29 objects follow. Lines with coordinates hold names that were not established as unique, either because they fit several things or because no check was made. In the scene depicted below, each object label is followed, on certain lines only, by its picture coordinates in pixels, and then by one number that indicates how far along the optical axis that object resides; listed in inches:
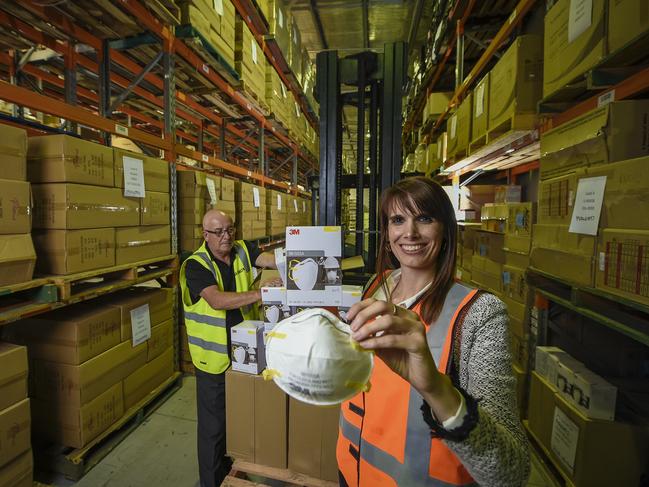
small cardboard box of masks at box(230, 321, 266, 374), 87.9
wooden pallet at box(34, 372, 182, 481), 97.3
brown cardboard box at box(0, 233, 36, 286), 75.2
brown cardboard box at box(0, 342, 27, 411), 78.0
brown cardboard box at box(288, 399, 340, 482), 84.2
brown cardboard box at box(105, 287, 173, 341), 116.2
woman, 29.8
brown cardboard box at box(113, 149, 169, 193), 107.0
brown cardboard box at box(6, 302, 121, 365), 97.3
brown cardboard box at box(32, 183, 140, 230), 89.2
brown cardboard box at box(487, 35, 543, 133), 101.9
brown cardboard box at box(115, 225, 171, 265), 109.8
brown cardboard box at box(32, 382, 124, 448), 98.8
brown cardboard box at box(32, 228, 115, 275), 90.0
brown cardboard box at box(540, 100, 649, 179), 65.7
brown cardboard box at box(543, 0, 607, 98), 68.3
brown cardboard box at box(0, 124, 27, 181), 76.4
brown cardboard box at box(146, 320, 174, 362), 131.0
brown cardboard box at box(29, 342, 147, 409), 98.2
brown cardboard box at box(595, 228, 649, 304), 58.4
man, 95.2
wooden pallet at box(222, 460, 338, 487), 83.3
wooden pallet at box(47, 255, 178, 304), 88.7
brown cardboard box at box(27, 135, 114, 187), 88.8
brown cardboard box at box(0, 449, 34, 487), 79.4
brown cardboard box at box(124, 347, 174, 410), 119.0
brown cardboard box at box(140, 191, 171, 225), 120.9
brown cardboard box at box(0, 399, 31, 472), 78.3
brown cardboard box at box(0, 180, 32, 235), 75.2
